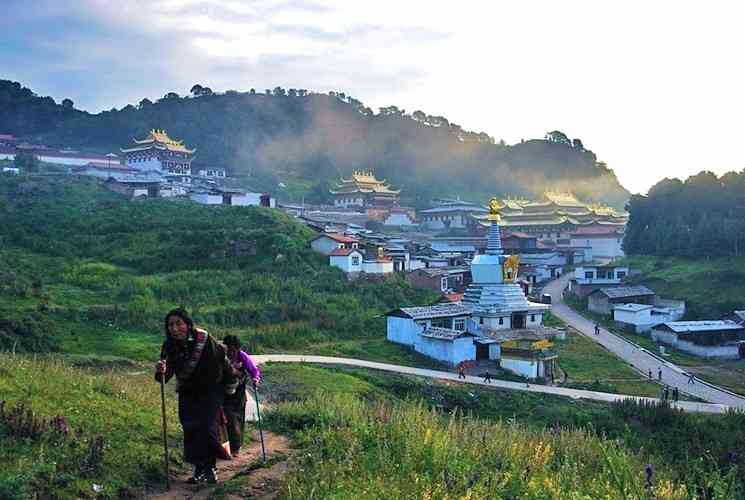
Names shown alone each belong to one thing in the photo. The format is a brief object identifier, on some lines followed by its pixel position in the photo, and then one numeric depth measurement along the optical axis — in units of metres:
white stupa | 31.89
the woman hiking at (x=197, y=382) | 7.00
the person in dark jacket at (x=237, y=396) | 8.23
